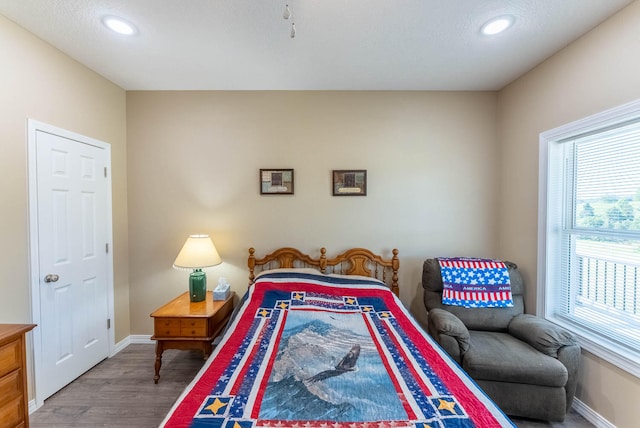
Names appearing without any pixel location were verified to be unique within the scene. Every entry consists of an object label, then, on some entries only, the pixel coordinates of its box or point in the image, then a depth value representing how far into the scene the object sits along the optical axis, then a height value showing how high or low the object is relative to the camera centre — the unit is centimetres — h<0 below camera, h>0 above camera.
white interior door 201 -45
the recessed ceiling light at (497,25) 175 +127
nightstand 223 -108
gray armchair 176 -109
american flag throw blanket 236 -72
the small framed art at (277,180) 282 +29
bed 107 -86
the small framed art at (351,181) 282 +28
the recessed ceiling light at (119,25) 176 +127
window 172 -19
